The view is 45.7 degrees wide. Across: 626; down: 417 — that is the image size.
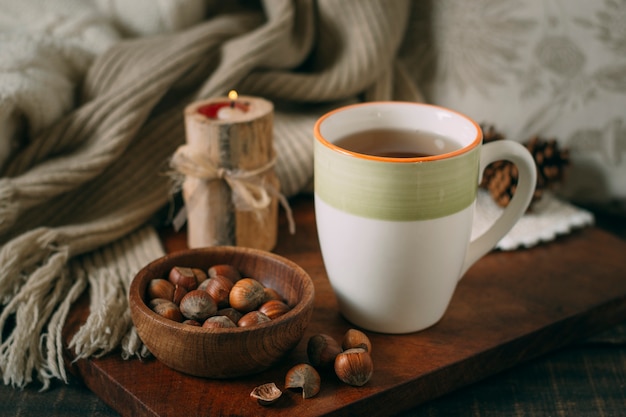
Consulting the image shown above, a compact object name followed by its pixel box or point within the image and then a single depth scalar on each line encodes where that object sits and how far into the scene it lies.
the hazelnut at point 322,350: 0.56
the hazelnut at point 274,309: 0.56
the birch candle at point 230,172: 0.69
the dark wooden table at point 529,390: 0.57
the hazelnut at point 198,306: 0.56
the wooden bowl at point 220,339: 0.52
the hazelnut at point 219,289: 0.58
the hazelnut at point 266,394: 0.52
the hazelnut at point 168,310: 0.55
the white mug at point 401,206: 0.55
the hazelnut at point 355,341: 0.57
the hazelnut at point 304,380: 0.53
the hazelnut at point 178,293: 0.58
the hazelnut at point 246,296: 0.58
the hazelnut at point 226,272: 0.61
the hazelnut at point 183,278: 0.59
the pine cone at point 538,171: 0.80
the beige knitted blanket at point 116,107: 0.65
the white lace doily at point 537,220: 0.76
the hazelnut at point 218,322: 0.54
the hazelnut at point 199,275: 0.61
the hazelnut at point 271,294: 0.59
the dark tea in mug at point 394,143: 0.63
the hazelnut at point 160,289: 0.57
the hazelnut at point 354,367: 0.54
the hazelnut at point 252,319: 0.55
